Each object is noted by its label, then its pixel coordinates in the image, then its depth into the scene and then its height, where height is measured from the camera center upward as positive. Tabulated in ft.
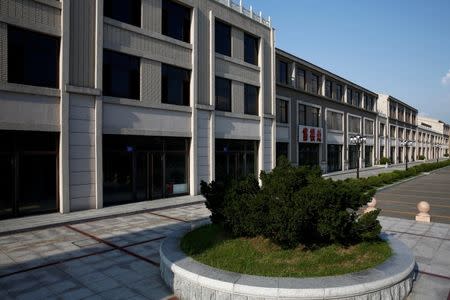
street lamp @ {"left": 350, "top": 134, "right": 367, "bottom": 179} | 94.73 +2.25
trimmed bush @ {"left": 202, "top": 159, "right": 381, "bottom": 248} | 23.54 -4.48
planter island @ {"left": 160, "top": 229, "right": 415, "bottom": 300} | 19.06 -8.01
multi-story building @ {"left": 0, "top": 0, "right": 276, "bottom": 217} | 43.24 +7.42
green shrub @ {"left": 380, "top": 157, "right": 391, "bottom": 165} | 176.04 -6.50
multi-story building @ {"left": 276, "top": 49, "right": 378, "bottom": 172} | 102.27 +11.89
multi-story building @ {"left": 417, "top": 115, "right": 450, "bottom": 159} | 280.25 +9.82
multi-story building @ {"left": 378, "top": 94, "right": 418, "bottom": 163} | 193.77 +14.08
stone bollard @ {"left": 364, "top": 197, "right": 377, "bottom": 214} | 44.55 -7.63
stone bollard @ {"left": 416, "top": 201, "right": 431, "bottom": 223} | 44.83 -8.79
